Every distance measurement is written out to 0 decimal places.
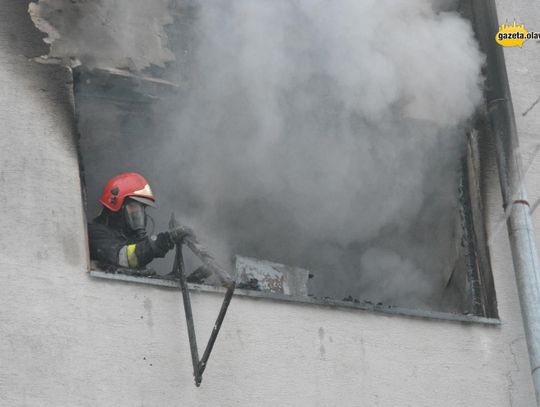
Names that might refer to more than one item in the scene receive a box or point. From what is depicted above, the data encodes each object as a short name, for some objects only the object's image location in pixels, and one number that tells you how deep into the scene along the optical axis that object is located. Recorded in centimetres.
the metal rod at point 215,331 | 1489
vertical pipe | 1719
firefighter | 1641
